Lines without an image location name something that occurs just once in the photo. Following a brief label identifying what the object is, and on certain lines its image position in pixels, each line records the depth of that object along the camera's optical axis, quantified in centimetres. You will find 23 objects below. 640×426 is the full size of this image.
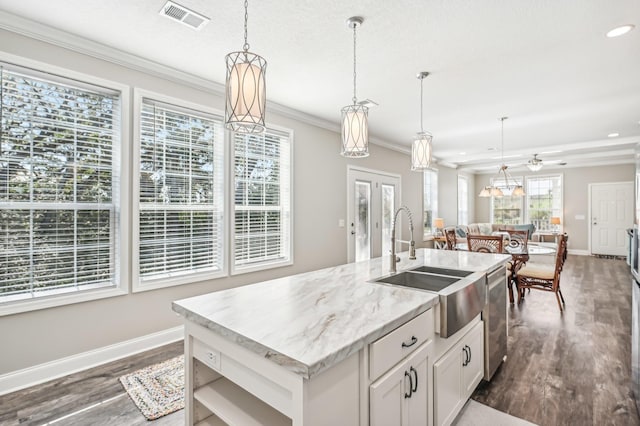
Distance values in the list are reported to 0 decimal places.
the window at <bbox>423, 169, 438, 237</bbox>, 761
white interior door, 829
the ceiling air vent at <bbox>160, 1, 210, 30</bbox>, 210
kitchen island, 100
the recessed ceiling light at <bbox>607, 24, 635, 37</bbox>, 234
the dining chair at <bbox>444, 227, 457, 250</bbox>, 523
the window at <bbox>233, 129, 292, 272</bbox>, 363
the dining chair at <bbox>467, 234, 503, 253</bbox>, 400
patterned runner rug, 205
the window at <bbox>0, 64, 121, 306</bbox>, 225
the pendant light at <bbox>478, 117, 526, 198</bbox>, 636
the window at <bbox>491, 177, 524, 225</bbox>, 990
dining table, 416
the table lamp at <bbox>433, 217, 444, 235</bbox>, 755
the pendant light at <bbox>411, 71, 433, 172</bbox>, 277
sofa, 815
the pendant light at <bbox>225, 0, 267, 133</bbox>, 158
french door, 521
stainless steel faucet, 215
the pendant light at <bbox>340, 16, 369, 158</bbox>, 217
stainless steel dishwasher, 224
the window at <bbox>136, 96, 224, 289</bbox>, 290
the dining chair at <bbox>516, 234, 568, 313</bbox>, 382
